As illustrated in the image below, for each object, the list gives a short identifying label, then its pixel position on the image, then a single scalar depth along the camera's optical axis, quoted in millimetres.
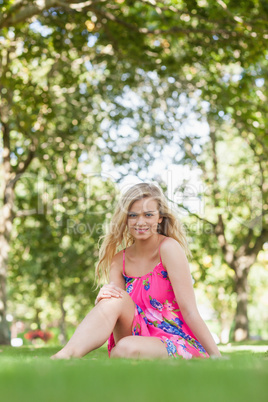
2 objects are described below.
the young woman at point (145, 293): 4398
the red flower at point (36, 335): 30453
